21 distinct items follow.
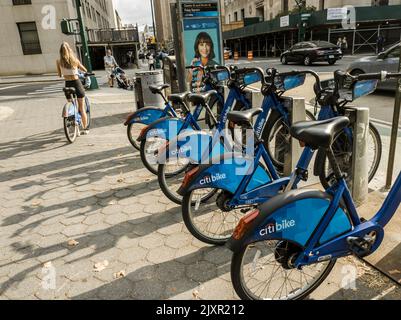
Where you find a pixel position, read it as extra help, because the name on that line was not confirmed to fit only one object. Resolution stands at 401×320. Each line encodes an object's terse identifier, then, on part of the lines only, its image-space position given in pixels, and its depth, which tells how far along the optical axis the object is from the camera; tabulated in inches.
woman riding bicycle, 275.4
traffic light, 489.1
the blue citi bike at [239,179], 115.4
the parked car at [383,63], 387.4
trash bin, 327.6
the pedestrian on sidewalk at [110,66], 680.8
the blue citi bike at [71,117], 266.8
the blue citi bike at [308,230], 85.1
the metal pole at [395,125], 134.0
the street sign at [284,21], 1217.3
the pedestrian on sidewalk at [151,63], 1108.1
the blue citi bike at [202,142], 145.6
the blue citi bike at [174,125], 171.0
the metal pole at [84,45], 525.8
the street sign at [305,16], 1159.6
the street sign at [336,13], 1093.9
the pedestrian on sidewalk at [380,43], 1130.5
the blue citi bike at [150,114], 195.0
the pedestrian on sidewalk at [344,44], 1118.3
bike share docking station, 130.0
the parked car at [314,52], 810.2
